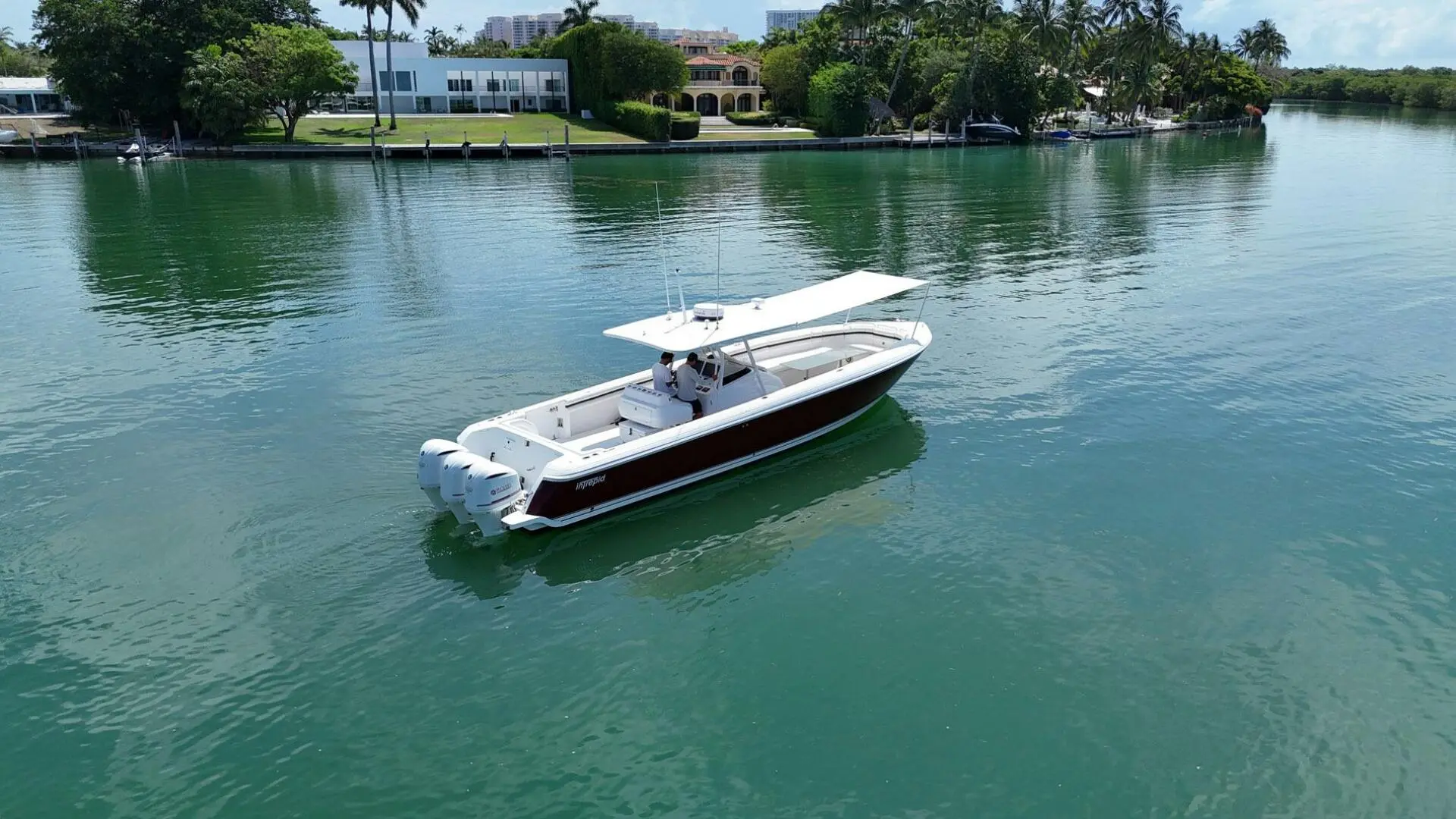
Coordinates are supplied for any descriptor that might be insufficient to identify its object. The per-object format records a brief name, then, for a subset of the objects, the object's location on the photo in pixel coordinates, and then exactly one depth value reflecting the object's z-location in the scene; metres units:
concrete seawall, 76.56
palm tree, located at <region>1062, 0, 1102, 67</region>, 98.31
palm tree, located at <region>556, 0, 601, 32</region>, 127.19
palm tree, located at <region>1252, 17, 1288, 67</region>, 162.50
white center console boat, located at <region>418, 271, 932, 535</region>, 14.56
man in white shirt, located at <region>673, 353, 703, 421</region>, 17.20
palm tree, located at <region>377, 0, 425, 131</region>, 83.81
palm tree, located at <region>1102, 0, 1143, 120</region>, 108.38
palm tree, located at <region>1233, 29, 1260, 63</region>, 165.50
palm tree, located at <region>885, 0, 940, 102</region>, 94.06
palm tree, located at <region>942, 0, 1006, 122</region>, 94.62
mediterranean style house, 112.25
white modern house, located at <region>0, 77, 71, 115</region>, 103.31
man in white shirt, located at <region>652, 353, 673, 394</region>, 17.19
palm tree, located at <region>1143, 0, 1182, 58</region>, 106.62
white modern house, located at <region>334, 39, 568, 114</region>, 103.12
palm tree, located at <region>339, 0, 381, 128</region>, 83.06
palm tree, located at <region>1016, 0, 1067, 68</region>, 95.50
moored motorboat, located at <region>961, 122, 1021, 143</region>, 94.88
